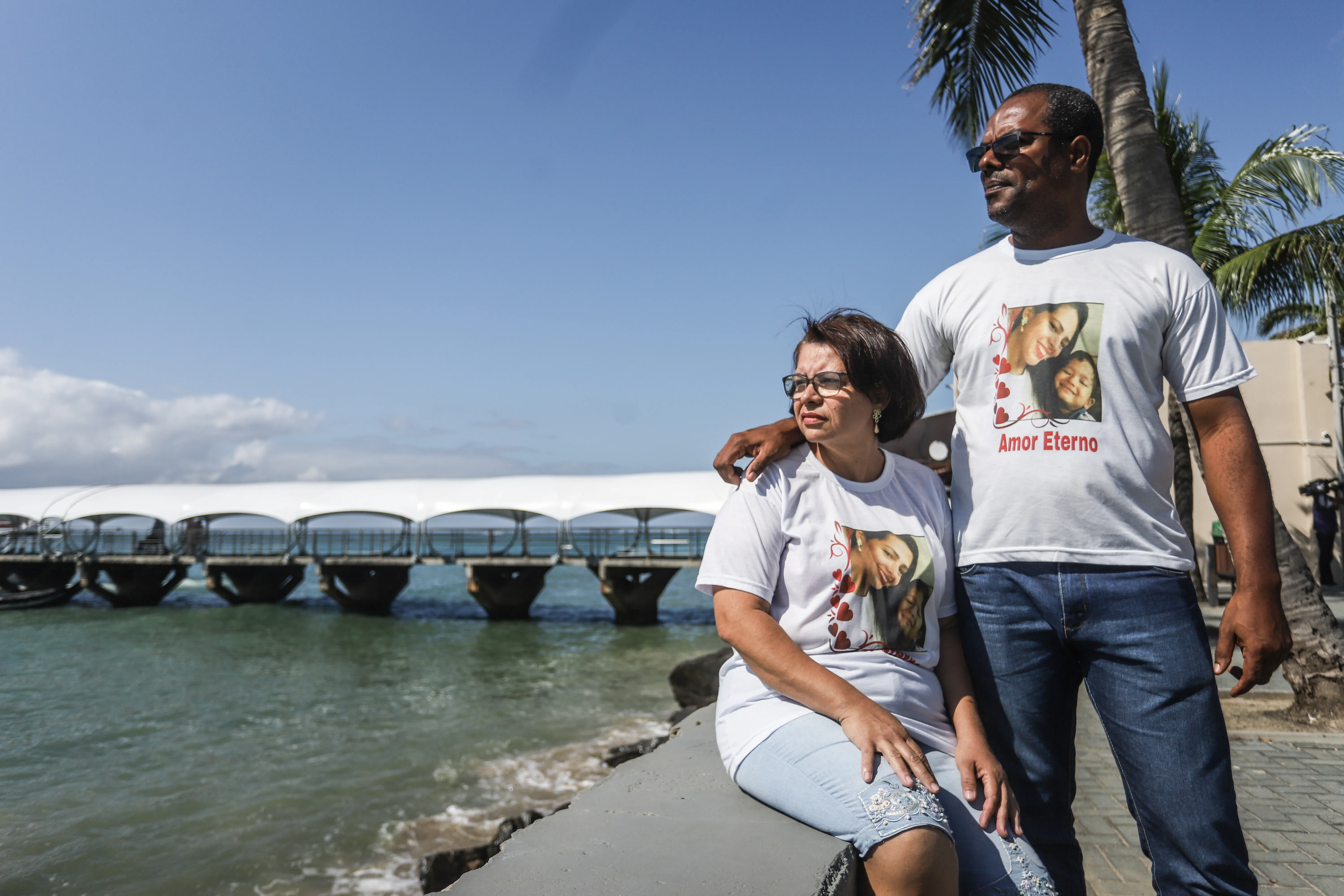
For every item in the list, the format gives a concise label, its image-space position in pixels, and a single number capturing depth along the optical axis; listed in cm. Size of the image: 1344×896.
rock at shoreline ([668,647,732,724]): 970
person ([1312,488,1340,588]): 1530
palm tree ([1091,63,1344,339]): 1020
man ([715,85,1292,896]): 161
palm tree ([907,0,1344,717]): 503
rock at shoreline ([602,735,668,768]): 878
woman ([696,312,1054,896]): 156
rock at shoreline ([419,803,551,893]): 591
